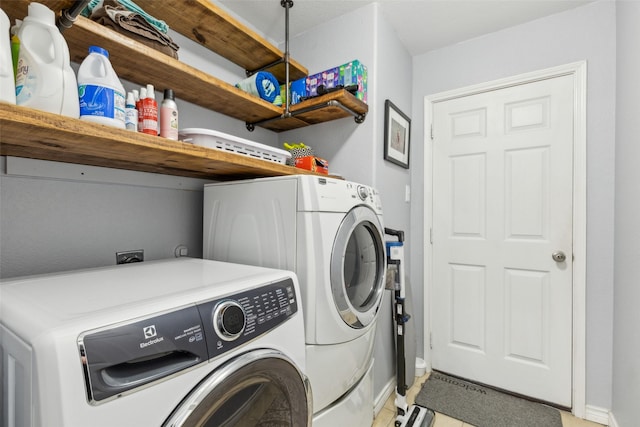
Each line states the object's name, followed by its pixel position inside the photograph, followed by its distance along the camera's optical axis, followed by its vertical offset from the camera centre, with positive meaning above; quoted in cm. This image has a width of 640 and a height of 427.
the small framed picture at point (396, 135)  193 +55
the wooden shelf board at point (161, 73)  101 +60
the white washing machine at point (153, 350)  50 -29
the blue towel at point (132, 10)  108 +77
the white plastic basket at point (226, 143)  115 +29
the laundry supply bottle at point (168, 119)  111 +35
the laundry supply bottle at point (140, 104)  106 +39
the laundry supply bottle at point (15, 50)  78 +43
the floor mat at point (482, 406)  178 -126
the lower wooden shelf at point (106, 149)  71 +20
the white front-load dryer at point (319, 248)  115 -16
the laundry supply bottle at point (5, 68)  67 +33
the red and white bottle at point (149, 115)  104 +34
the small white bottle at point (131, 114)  100 +33
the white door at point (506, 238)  192 -18
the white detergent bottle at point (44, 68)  75 +37
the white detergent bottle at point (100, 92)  85 +35
